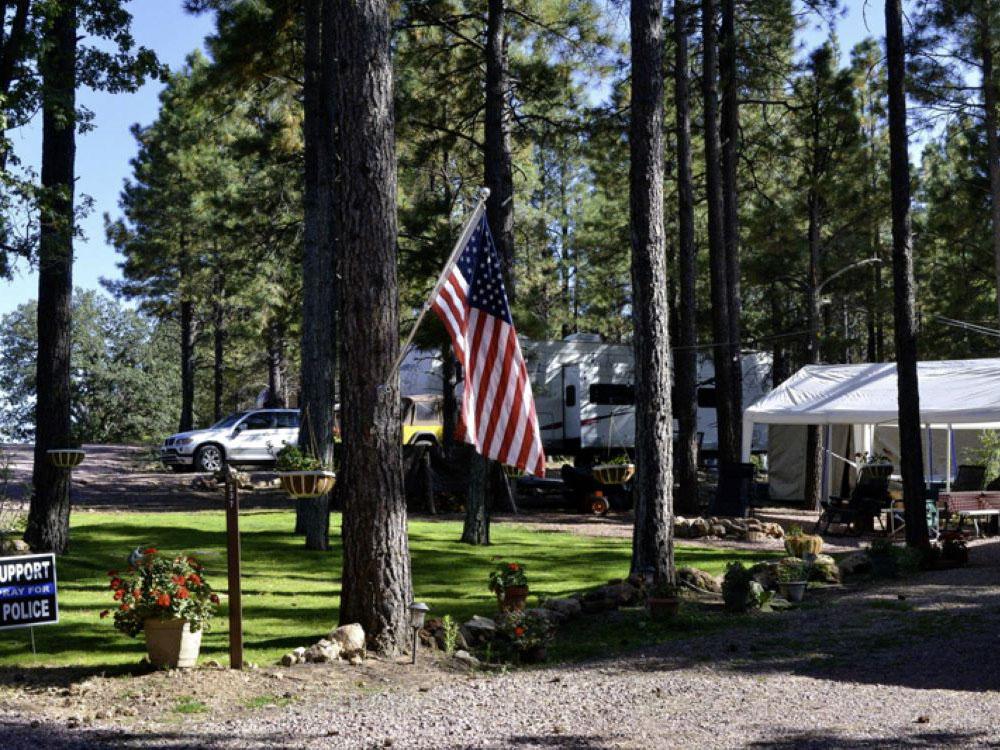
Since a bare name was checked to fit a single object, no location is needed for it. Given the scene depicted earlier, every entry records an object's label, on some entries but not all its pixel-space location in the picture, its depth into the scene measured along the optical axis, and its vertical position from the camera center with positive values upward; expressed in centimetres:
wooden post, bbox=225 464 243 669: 683 -73
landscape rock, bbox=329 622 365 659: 722 -121
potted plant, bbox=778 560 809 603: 1036 -123
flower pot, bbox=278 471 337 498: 898 -27
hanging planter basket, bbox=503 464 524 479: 1555 -36
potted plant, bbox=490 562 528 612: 874 -107
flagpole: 713 +132
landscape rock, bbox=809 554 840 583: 1162 -128
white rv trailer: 2561 +128
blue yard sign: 652 -81
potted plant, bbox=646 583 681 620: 916 -126
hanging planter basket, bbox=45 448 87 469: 1134 -8
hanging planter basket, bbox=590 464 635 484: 1380 -32
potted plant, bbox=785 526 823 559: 1203 -105
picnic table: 1605 -85
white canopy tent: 1664 +74
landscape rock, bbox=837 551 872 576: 1219 -127
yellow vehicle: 2492 +62
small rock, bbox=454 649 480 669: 748 -138
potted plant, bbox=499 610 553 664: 767 -126
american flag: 730 +56
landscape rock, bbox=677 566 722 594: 1084 -126
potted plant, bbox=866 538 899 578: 1198 -121
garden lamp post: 711 -104
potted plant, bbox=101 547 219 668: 662 -93
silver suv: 2516 +11
